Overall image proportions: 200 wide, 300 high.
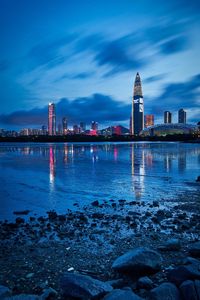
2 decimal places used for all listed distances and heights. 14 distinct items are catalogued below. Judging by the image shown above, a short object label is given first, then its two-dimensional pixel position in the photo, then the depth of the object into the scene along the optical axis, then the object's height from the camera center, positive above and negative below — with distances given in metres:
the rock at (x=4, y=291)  4.14 -2.22
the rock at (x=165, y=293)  3.99 -2.18
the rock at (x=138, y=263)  5.02 -2.19
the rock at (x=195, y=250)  5.75 -2.25
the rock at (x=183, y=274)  4.42 -2.12
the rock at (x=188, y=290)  3.94 -2.13
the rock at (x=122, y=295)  3.89 -2.15
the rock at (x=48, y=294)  4.26 -2.32
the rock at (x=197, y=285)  3.98 -2.08
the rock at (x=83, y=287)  4.20 -2.22
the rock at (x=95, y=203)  11.15 -2.42
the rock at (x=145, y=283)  4.56 -2.32
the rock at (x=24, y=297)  3.97 -2.19
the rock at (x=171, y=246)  6.12 -2.29
